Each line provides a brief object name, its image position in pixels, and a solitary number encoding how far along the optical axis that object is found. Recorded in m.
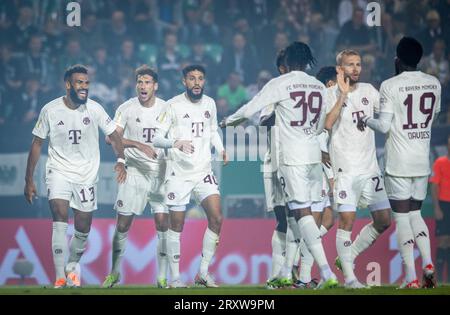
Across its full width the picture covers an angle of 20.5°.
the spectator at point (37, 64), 19.70
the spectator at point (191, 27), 20.88
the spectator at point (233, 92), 19.61
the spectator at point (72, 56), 19.97
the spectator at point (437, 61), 20.14
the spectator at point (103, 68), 19.91
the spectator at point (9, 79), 19.22
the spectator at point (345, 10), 21.06
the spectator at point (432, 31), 20.43
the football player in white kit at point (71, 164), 14.45
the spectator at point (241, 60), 20.19
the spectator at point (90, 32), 20.31
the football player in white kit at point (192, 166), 14.41
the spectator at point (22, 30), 20.16
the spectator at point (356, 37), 20.23
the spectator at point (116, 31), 20.44
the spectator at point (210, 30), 20.81
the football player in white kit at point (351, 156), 13.33
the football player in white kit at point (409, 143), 13.10
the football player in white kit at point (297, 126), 12.87
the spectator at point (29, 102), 19.00
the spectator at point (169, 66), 19.59
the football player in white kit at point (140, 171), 15.23
